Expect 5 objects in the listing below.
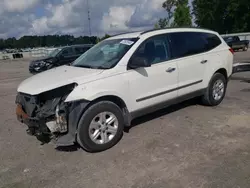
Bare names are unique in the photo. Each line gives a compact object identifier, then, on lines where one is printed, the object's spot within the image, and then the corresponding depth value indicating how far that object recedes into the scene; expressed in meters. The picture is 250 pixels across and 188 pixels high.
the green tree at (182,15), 25.94
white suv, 3.55
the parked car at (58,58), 13.39
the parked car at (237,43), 23.98
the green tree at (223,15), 49.03
